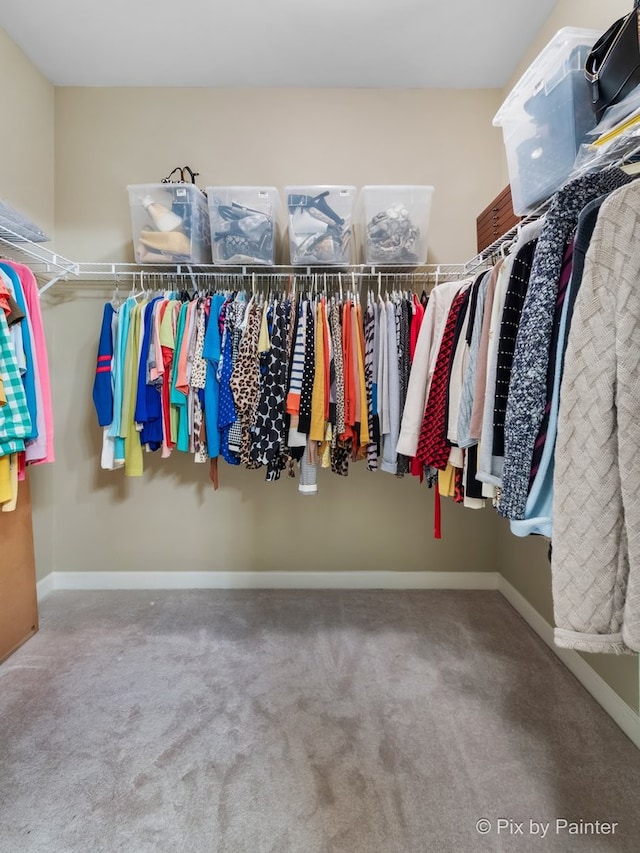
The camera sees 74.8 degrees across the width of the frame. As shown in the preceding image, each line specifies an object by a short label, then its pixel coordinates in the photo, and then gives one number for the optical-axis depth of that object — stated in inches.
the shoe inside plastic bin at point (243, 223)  76.8
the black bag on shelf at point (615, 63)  39.9
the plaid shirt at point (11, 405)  60.3
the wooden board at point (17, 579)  72.5
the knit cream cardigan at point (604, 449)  26.6
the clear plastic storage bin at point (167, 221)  77.7
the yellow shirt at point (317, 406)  74.1
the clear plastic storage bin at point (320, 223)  75.7
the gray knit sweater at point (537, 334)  35.9
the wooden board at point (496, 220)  69.7
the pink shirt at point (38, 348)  67.6
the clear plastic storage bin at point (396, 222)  76.5
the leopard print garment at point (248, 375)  75.7
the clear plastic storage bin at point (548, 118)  48.3
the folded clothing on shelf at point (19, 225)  65.5
